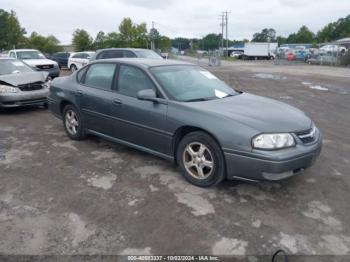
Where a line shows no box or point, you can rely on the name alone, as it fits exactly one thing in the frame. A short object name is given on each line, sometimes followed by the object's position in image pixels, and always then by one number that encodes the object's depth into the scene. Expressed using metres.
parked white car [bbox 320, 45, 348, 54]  38.61
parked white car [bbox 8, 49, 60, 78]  15.54
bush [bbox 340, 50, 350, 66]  32.06
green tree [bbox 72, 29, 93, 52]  55.92
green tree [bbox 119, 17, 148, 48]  56.00
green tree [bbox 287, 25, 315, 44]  99.79
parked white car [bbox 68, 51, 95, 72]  19.78
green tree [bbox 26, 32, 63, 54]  59.31
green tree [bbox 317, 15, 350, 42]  92.38
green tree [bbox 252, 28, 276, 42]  124.19
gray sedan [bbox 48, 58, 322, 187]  3.73
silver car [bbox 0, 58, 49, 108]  8.20
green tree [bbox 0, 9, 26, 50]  53.12
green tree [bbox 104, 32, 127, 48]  55.31
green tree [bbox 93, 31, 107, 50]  56.97
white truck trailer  55.56
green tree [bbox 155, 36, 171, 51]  61.91
